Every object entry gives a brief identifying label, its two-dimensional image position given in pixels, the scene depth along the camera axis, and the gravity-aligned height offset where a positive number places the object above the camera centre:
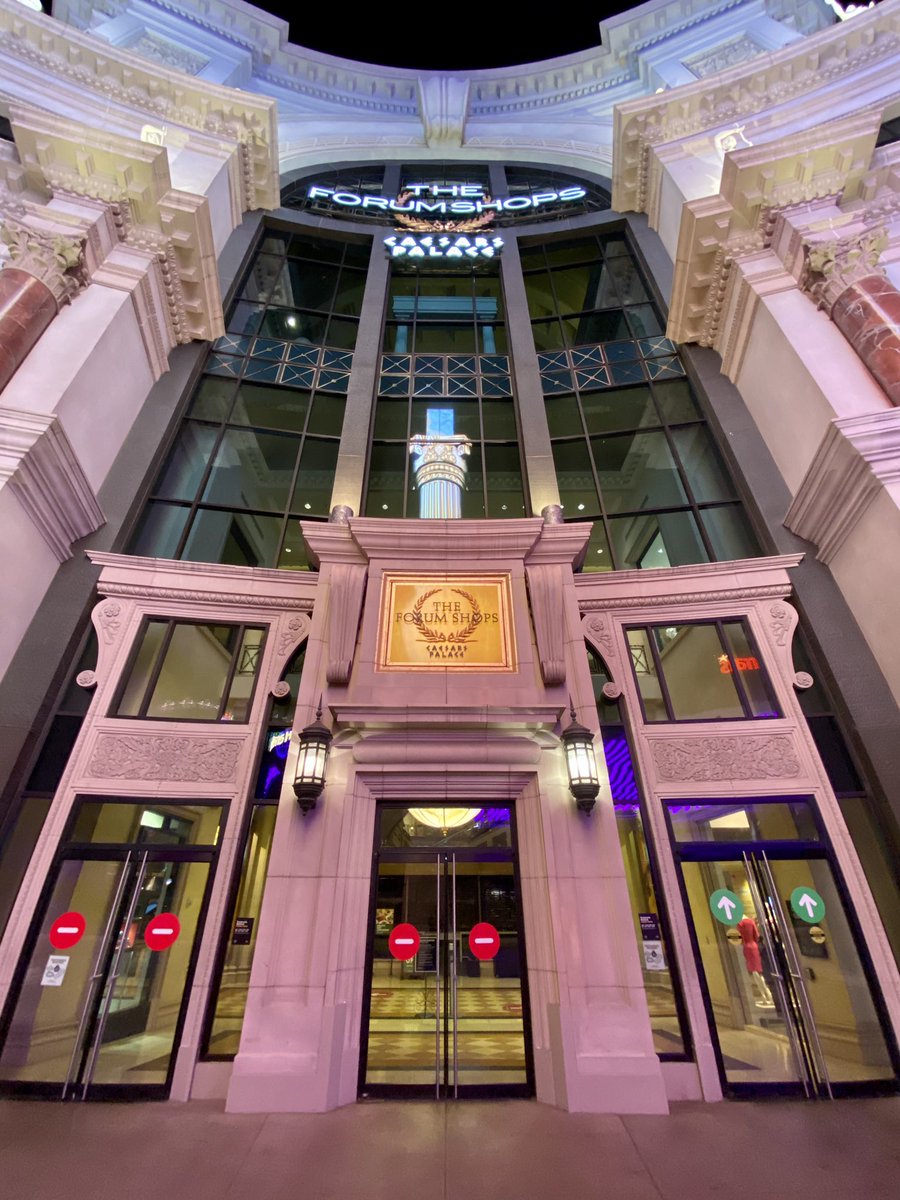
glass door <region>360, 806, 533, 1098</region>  6.39 -0.05
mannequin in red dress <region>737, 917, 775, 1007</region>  7.00 +0.00
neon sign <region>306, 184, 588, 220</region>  18.81 +21.46
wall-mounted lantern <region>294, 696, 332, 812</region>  6.88 +2.08
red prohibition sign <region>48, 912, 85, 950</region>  6.99 +0.34
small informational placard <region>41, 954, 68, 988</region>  6.87 -0.08
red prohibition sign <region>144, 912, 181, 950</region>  7.14 +0.34
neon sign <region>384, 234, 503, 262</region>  17.06 +18.38
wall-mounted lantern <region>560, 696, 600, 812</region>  6.91 +2.04
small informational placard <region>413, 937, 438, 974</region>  6.84 +0.01
